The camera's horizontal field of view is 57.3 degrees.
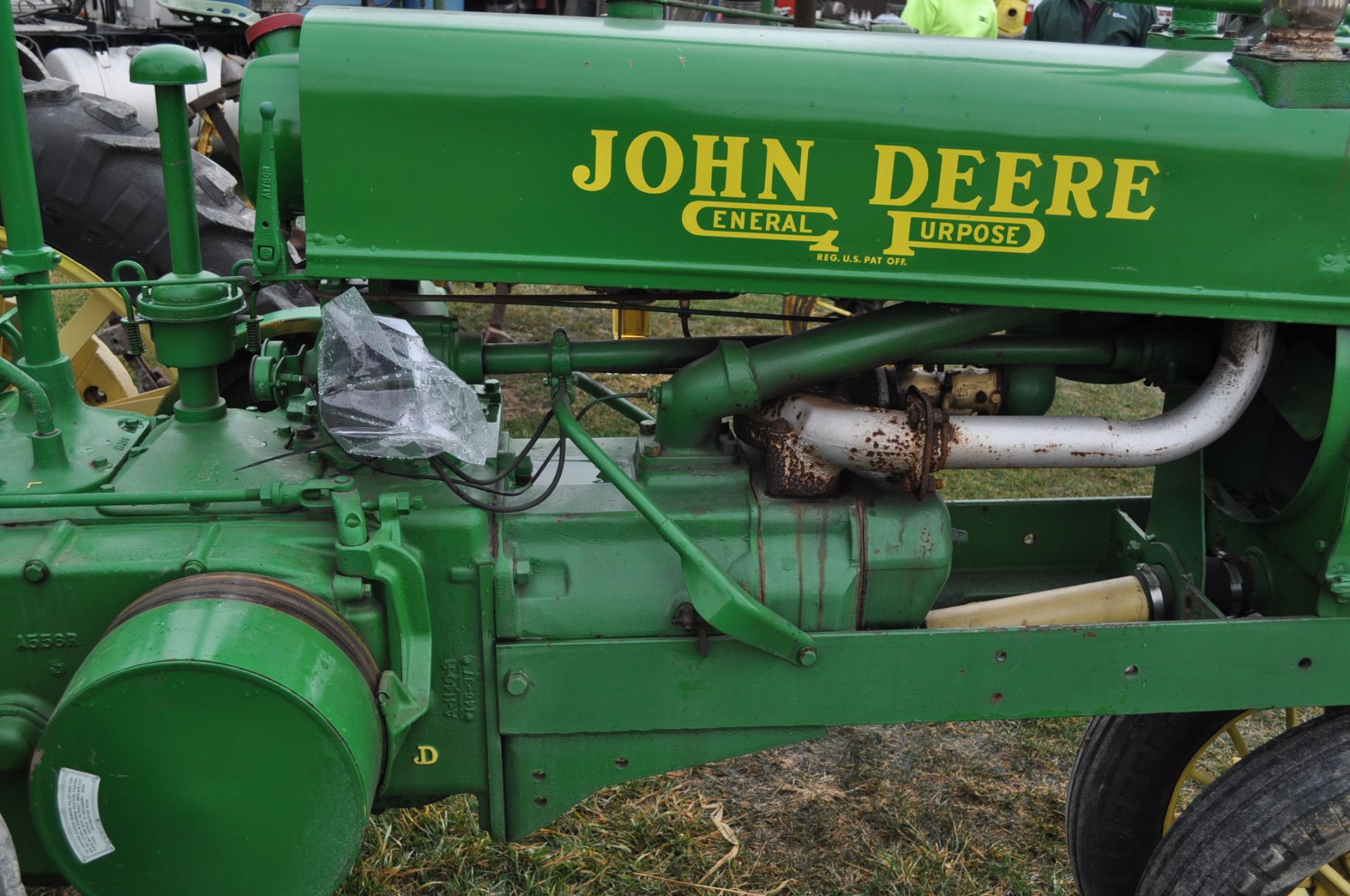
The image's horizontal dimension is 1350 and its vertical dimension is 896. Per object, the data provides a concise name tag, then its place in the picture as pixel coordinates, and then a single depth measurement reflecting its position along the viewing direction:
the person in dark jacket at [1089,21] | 4.85
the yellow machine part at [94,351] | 3.68
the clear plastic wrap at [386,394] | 1.99
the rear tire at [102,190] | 3.81
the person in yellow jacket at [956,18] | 5.75
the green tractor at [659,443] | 1.82
